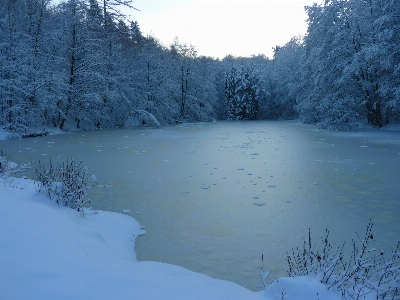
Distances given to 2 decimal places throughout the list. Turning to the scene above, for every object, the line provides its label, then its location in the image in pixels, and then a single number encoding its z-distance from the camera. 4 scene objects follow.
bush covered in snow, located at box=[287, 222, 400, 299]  2.57
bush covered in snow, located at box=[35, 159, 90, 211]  5.17
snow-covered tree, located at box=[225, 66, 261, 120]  54.88
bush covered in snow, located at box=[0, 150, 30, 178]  6.41
